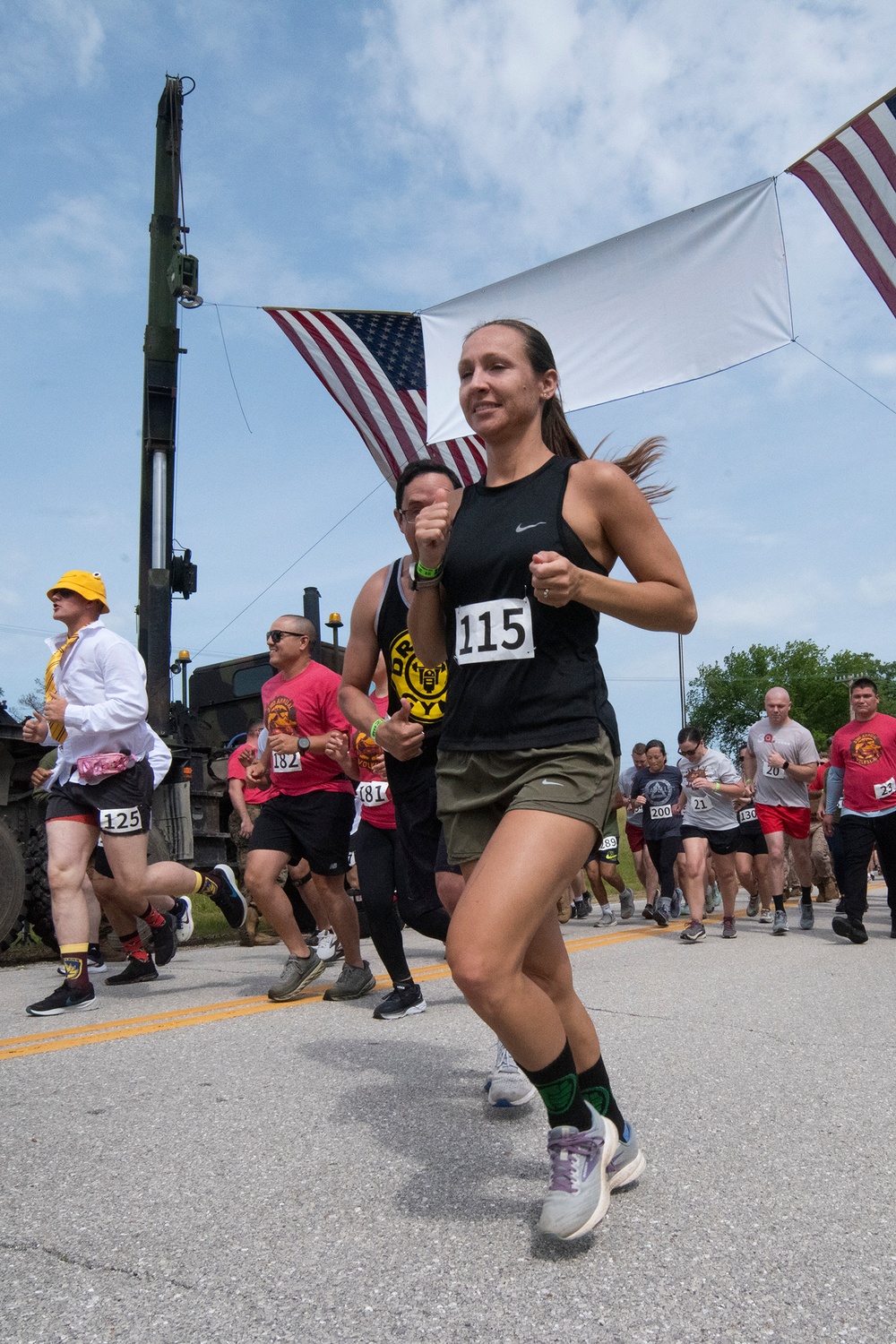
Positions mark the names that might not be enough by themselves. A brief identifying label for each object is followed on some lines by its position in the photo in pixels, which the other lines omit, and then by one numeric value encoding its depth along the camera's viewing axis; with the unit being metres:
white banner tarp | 8.16
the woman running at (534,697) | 2.29
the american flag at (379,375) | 10.34
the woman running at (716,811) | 10.36
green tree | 82.44
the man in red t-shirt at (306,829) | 5.75
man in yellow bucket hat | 5.46
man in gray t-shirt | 10.30
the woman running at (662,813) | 11.45
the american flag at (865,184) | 7.84
